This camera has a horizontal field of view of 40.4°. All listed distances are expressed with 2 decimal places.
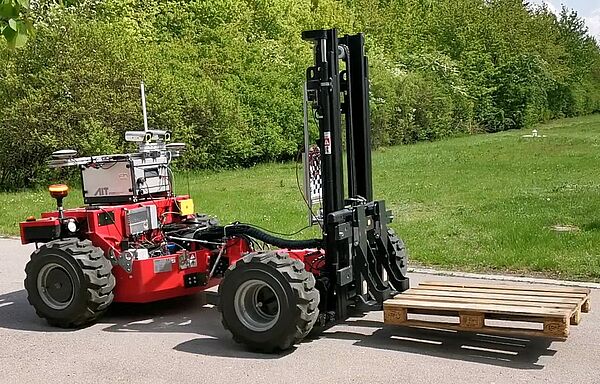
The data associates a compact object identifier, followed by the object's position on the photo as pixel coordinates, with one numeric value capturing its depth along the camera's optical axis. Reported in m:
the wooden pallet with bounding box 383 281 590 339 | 6.77
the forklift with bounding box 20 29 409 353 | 7.39
